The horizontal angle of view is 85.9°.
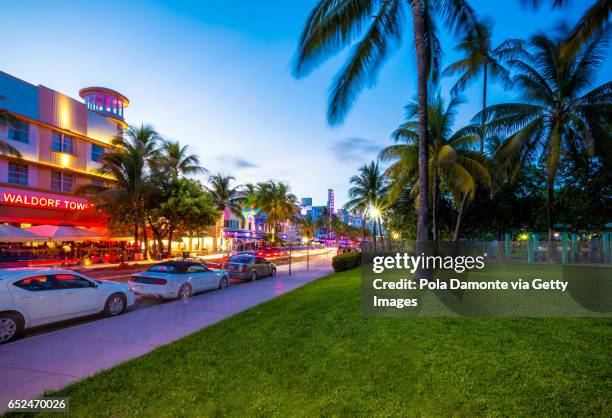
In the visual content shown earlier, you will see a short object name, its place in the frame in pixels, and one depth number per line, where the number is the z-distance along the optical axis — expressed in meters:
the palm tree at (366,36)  9.10
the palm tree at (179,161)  33.05
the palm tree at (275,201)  51.44
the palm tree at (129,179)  25.80
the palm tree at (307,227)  89.38
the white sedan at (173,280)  11.02
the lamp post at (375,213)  36.47
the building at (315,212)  151.62
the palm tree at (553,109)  17.62
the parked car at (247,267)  16.94
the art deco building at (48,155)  23.20
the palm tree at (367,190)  40.25
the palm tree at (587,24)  6.20
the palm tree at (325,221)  100.66
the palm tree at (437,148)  19.34
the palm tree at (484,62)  18.10
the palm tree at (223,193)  44.91
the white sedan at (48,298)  6.85
